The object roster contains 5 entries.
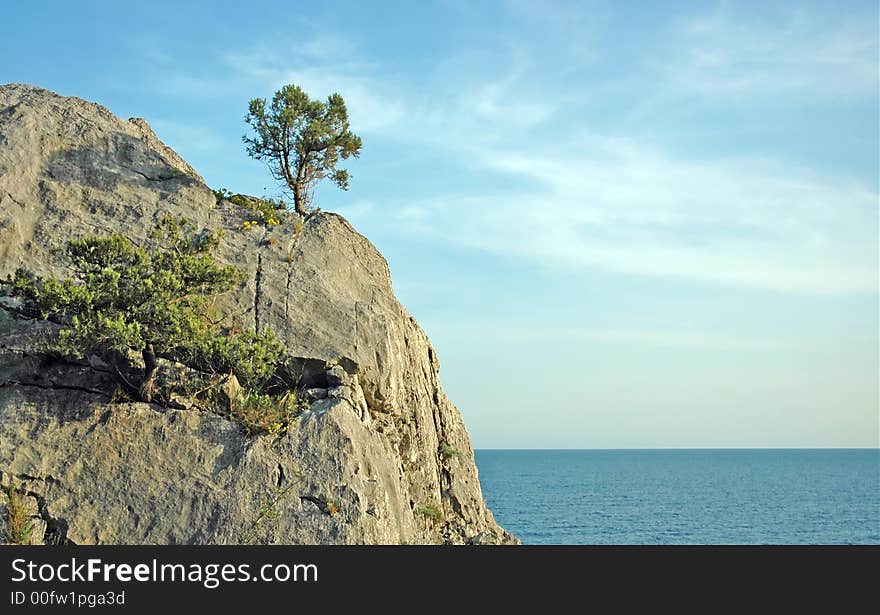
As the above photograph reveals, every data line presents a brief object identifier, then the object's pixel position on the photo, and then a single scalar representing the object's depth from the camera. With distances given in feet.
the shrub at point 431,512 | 78.32
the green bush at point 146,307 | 53.26
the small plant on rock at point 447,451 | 88.33
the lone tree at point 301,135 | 82.53
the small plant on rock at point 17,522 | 51.78
